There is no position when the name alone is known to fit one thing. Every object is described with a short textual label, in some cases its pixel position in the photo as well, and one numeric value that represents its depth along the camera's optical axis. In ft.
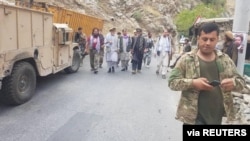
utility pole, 22.61
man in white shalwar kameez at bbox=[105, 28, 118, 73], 41.01
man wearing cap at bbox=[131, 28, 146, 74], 41.57
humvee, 21.01
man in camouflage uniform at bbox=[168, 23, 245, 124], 9.37
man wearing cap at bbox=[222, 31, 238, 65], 24.30
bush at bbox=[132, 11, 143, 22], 126.82
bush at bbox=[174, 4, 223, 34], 146.08
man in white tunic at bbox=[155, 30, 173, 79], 39.45
